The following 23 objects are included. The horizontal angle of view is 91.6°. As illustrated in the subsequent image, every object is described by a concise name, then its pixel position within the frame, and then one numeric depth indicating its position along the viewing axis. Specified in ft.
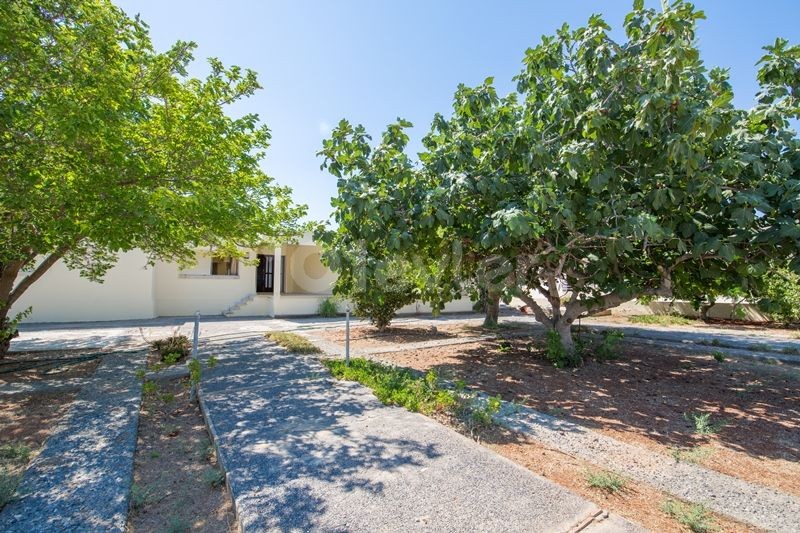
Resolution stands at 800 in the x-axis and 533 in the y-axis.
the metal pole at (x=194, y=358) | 17.89
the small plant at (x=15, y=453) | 11.70
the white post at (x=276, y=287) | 53.72
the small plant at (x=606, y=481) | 9.39
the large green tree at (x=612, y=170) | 13.73
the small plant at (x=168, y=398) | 17.34
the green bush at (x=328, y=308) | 55.36
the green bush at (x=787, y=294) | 43.27
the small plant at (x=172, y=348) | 24.84
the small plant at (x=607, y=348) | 24.77
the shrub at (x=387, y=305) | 36.14
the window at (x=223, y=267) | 61.21
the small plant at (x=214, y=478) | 10.48
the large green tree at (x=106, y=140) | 13.67
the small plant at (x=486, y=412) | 13.37
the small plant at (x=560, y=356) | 22.66
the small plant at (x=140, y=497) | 9.43
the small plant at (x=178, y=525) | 8.41
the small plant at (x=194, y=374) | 18.10
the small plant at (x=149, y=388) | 17.90
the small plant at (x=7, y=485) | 8.93
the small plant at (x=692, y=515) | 7.94
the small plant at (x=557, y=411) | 15.15
